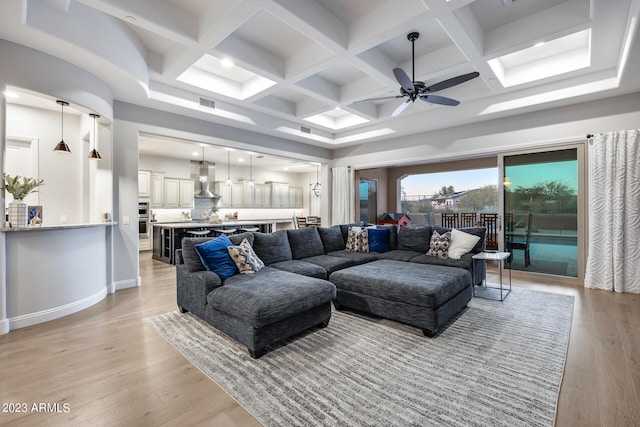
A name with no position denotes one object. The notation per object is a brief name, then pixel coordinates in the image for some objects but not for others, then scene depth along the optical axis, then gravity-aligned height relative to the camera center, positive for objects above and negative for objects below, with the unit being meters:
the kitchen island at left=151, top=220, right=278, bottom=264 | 6.45 -0.56
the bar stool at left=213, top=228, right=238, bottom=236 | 6.88 -0.49
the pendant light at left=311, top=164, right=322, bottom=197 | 10.47 +0.83
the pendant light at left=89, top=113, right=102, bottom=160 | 3.80 +0.76
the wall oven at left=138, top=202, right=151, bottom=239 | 8.18 -0.28
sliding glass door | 4.76 -0.03
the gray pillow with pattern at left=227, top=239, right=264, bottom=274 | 3.21 -0.54
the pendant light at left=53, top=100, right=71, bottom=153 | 3.33 +1.00
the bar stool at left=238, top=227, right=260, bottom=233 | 7.44 -0.50
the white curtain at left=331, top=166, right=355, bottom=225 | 7.62 +0.41
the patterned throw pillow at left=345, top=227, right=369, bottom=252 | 4.92 -0.51
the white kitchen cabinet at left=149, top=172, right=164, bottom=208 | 8.54 +0.59
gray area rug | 1.72 -1.19
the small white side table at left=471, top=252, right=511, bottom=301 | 3.80 -0.62
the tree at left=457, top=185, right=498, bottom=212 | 9.10 +0.30
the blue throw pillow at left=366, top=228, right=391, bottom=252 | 4.93 -0.51
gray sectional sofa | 2.41 -0.77
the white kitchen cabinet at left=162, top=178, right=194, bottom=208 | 8.83 +0.54
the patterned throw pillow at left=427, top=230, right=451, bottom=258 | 4.32 -0.53
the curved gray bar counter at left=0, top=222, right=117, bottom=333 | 2.94 -0.68
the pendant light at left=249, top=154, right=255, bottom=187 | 9.71 +1.39
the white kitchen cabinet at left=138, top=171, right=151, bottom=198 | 8.26 +0.75
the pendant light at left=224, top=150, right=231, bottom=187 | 8.94 +1.46
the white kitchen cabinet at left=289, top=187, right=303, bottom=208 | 12.18 +0.53
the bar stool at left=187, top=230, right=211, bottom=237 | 6.52 -0.51
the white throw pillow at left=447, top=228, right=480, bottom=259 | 4.16 -0.49
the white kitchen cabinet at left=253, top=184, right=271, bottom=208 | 10.90 +0.53
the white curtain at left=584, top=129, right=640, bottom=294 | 4.13 -0.04
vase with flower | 2.95 +0.09
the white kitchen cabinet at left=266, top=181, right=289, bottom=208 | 11.39 +0.62
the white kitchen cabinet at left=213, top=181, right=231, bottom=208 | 9.96 +0.62
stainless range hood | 9.53 +1.10
